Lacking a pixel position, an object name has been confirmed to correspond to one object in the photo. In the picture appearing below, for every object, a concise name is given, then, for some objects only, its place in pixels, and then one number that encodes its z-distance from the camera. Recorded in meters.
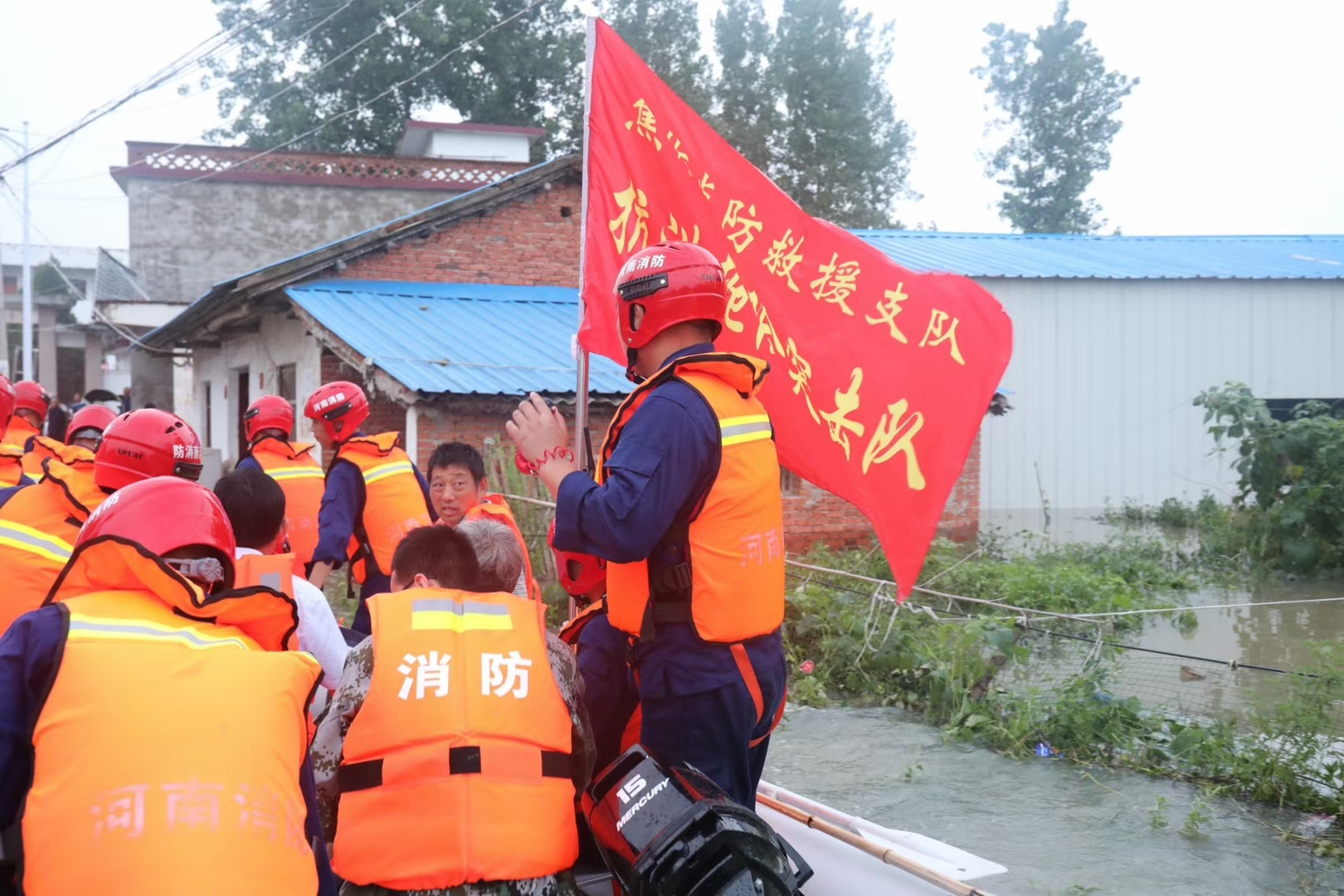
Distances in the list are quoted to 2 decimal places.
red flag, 4.13
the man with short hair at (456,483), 5.65
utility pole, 25.30
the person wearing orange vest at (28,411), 8.79
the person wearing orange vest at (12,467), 5.93
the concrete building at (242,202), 24.84
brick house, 13.12
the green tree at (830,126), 36.53
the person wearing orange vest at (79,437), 6.91
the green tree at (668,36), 36.81
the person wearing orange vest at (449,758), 2.47
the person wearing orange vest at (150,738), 1.86
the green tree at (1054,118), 39.69
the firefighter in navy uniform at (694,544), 2.86
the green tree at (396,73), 33.78
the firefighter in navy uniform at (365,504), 5.73
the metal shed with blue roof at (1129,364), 18.70
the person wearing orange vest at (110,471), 4.18
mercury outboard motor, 2.41
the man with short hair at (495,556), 3.12
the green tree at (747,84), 36.54
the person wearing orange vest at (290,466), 6.35
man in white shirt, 4.05
